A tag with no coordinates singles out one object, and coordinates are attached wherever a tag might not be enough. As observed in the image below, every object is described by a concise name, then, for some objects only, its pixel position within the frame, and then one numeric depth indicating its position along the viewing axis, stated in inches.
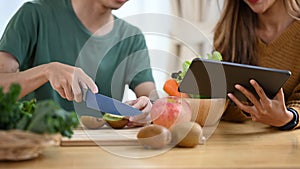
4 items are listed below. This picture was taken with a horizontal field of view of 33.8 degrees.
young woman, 76.0
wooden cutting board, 51.5
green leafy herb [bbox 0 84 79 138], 40.4
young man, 80.9
